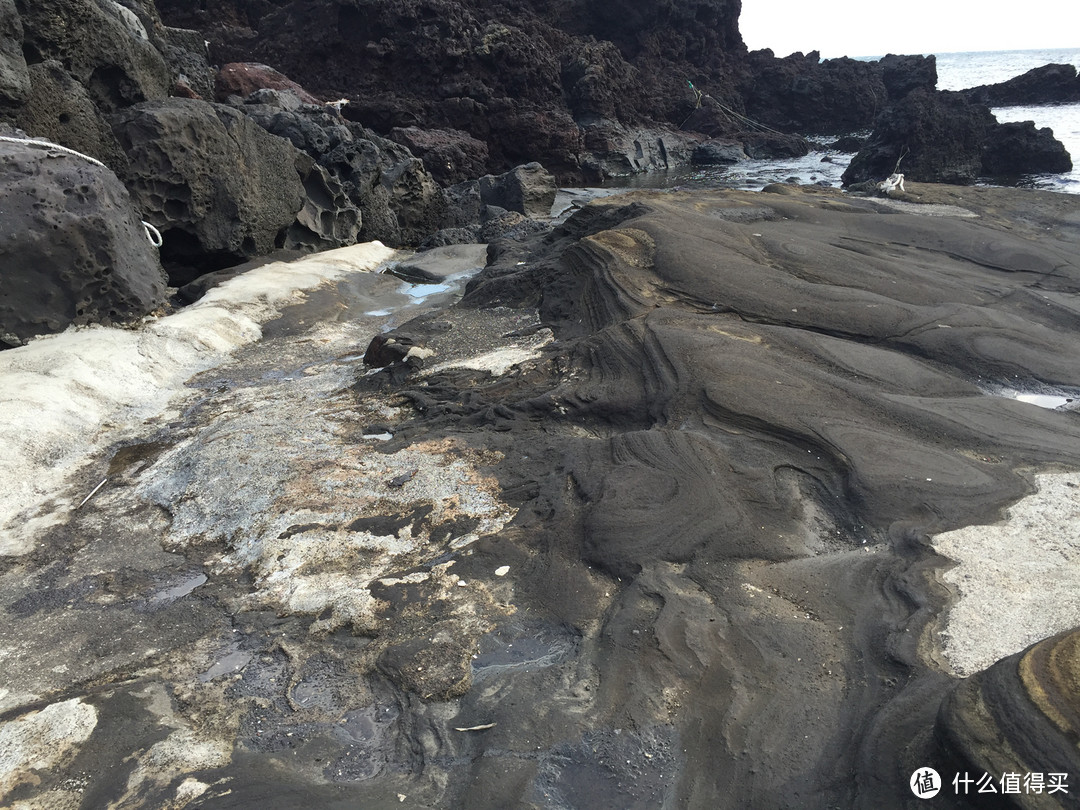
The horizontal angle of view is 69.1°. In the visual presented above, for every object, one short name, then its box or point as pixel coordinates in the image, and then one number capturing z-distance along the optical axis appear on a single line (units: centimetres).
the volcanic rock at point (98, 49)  728
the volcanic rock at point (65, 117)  668
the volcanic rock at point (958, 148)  1711
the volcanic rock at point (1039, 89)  3341
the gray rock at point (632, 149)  2438
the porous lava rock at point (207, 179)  736
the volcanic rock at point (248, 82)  1875
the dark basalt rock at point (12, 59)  628
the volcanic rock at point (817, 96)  3528
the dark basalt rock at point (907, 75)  3556
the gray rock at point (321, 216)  937
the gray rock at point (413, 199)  1177
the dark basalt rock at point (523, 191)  1374
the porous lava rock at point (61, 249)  553
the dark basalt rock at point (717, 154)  2738
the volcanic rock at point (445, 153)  1844
